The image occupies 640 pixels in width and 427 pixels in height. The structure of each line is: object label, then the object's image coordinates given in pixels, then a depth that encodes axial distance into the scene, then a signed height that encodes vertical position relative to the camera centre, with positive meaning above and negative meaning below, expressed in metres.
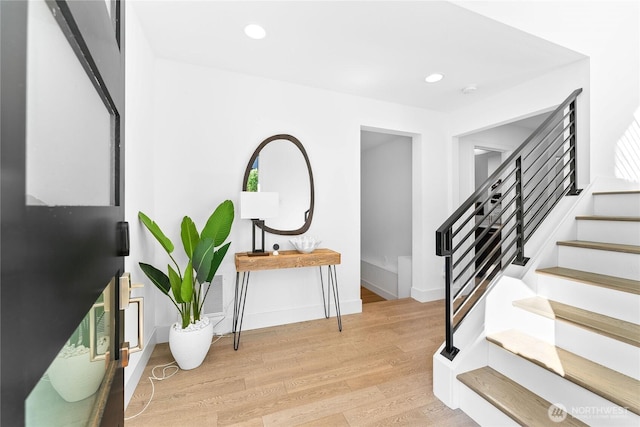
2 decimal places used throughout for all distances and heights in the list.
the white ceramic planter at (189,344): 1.97 -0.94
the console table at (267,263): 2.40 -0.45
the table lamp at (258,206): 2.44 +0.07
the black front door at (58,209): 0.26 +0.01
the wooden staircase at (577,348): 1.23 -0.71
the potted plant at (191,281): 1.93 -0.49
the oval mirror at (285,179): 2.76 +0.36
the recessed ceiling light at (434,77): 2.72 +1.38
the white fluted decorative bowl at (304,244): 2.70 -0.30
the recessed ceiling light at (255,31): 2.02 +1.38
